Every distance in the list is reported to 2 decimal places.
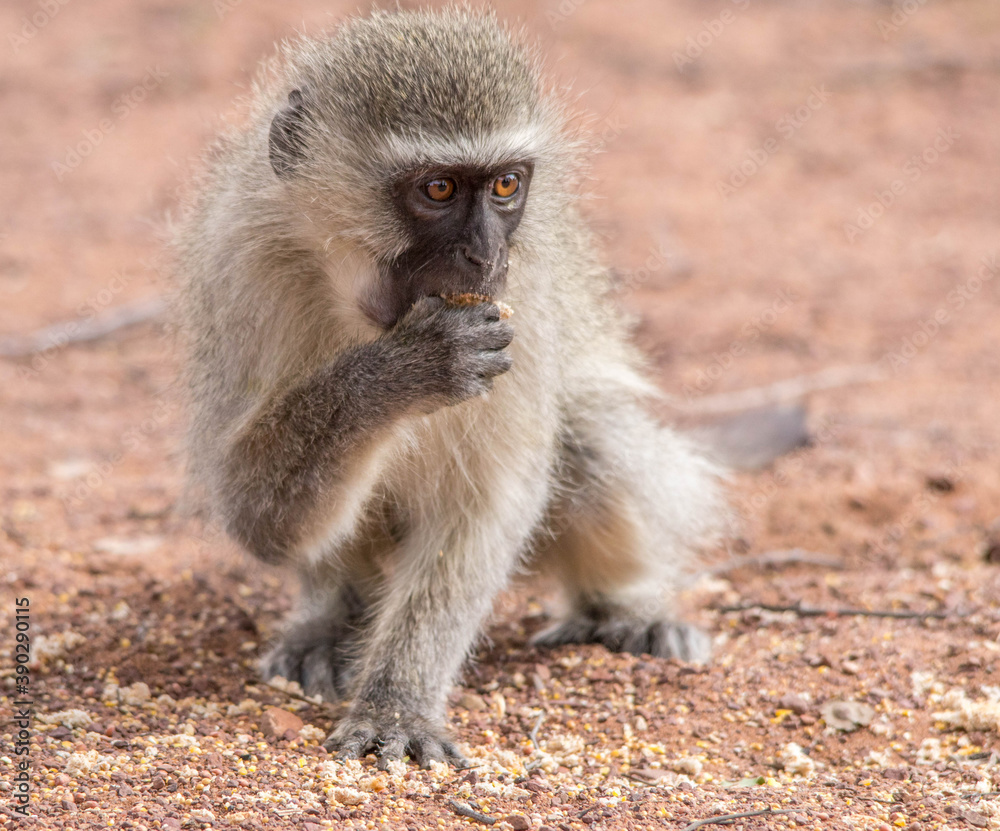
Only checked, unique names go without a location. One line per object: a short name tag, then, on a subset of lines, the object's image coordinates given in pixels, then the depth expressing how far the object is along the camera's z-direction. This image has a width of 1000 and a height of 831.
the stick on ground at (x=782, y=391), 13.08
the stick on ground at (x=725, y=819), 5.55
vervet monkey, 6.37
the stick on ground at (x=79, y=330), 14.71
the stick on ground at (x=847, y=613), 8.54
